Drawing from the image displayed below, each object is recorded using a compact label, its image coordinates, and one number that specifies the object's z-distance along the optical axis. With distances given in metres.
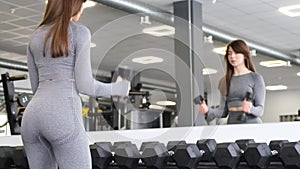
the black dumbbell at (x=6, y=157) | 3.01
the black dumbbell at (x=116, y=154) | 2.54
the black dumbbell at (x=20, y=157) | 2.92
